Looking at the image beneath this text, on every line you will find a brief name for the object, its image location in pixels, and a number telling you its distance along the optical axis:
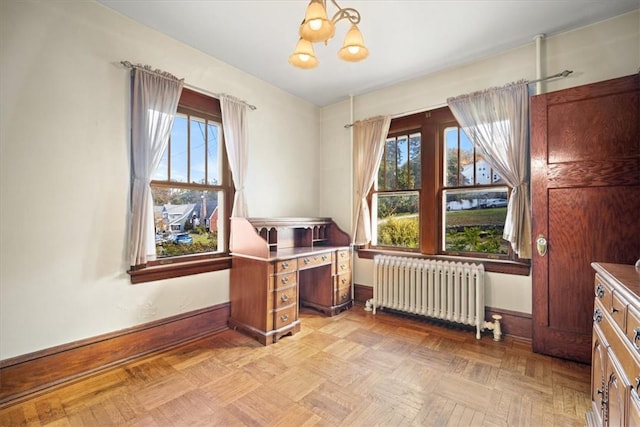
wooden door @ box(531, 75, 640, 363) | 2.22
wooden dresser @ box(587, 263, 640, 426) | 1.03
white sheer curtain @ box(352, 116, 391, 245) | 3.71
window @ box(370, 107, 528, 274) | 3.11
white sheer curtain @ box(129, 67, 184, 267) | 2.43
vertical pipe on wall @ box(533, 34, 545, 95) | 2.67
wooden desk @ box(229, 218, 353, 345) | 2.81
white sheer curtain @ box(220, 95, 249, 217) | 3.13
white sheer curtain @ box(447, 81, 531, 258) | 2.73
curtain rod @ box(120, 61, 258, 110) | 2.42
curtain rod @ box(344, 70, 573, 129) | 2.58
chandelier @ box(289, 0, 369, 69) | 1.52
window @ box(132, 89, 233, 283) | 2.74
